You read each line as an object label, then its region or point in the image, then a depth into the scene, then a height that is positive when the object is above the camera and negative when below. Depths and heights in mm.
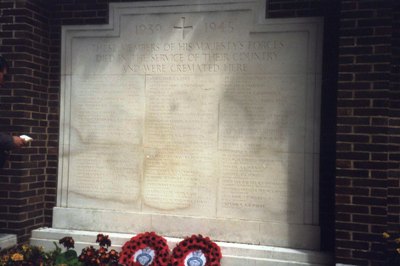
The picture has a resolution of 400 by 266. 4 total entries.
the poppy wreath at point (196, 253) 4645 -1288
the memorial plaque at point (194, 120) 4773 +139
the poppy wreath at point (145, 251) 4738 -1315
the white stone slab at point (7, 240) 4902 -1277
